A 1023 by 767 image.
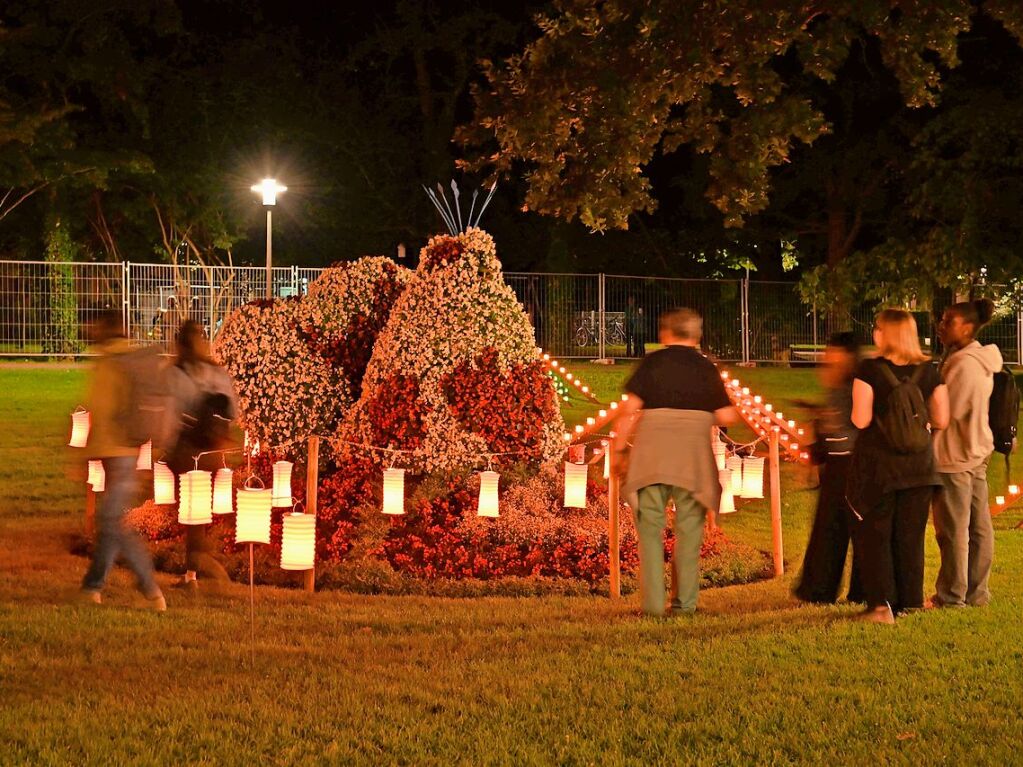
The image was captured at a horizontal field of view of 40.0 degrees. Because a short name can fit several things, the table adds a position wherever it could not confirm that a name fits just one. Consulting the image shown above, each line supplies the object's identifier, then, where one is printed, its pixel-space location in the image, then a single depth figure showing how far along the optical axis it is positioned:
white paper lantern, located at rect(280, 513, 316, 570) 8.16
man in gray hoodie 8.63
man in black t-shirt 7.88
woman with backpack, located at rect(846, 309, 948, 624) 7.88
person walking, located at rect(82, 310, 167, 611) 8.54
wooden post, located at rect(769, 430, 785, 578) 10.50
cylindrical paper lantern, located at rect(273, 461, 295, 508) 10.47
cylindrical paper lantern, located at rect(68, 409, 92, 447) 12.84
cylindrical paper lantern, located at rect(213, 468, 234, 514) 10.37
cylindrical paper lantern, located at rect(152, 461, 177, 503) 10.84
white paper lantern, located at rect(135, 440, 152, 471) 12.41
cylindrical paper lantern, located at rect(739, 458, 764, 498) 11.68
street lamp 24.27
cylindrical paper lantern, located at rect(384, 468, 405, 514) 10.33
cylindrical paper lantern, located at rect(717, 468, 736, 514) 10.91
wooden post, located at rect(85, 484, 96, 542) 11.62
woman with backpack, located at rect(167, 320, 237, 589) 9.56
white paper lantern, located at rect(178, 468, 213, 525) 9.45
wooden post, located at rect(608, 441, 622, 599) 9.58
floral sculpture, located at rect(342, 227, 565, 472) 11.27
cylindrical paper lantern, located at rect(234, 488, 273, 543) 7.63
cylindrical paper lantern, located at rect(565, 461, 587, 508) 10.62
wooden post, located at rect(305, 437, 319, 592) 9.61
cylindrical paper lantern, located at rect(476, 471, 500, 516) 10.34
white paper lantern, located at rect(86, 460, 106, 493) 11.33
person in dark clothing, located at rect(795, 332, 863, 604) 8.43
